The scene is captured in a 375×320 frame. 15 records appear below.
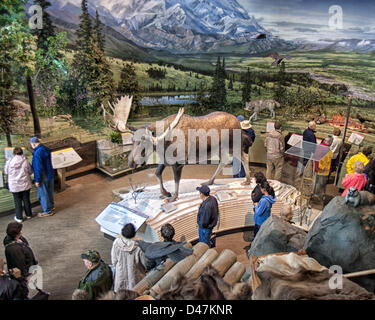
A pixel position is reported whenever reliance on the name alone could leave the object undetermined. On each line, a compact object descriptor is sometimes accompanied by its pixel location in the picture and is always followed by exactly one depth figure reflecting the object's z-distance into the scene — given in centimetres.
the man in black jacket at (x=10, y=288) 399
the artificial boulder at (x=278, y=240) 498
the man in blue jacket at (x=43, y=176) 758
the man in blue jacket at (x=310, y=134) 866
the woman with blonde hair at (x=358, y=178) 659
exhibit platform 656
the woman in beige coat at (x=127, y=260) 456
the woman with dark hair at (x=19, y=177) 735
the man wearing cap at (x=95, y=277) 414
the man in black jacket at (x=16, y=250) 495
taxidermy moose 644
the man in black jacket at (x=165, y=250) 443
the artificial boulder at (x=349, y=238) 416
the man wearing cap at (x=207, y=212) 597
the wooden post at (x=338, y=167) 921
